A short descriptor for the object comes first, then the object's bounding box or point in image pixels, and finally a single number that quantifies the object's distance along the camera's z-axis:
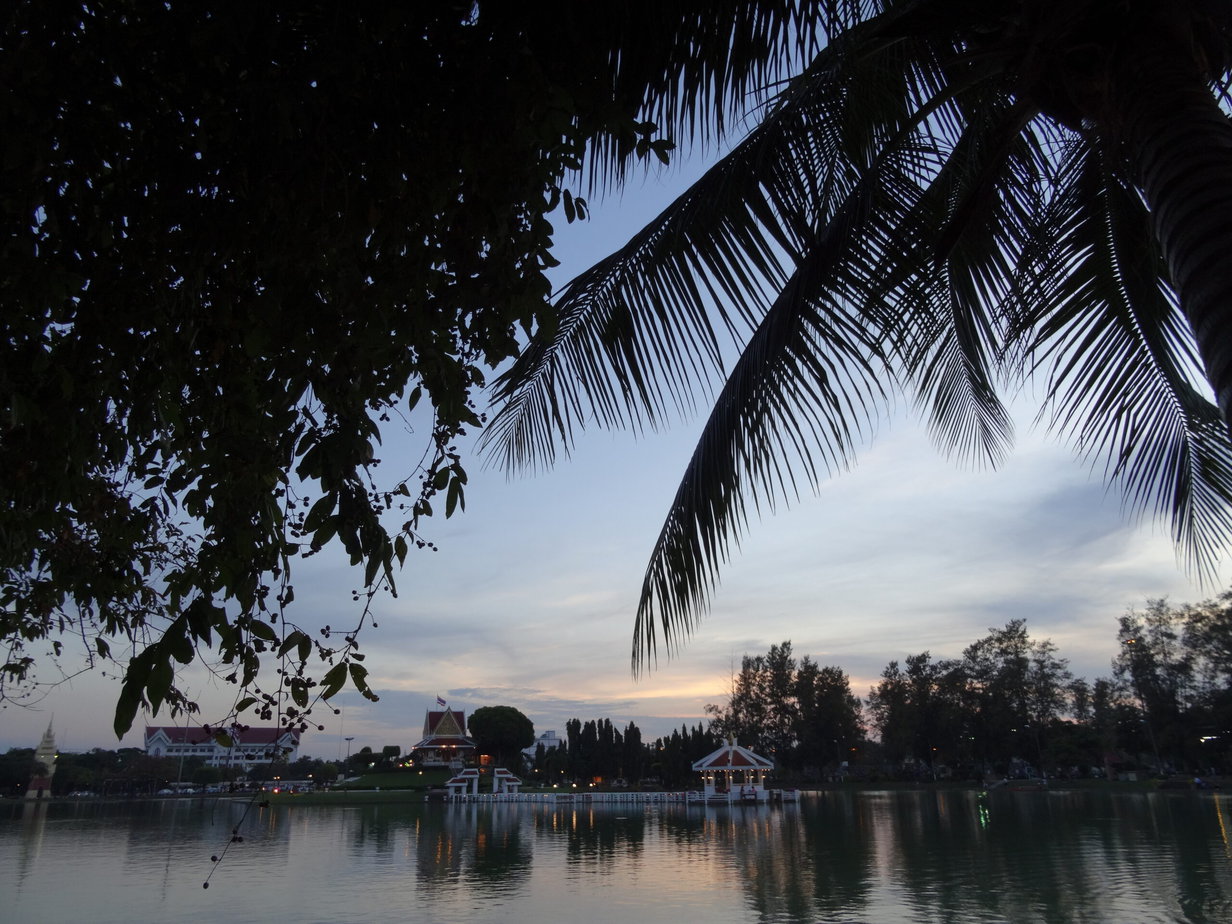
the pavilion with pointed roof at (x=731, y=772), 39.97
